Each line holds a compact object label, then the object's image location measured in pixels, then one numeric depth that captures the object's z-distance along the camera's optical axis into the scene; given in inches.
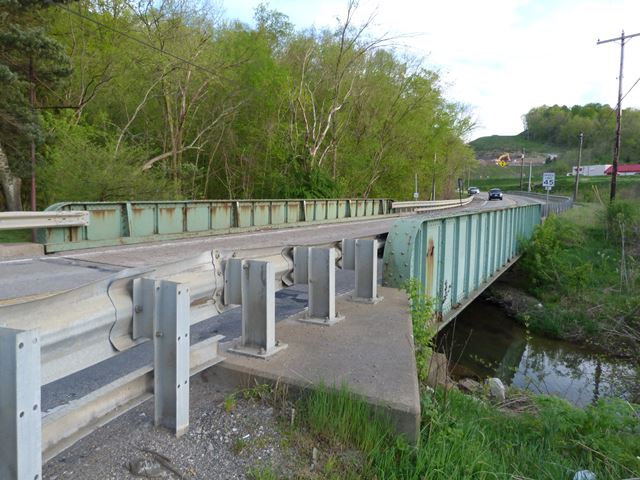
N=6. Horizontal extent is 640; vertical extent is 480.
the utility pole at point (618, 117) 1227.9
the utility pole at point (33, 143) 687.1
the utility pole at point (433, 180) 1864.4
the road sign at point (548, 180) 1310.3
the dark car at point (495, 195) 2650.1
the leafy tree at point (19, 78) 711.1
